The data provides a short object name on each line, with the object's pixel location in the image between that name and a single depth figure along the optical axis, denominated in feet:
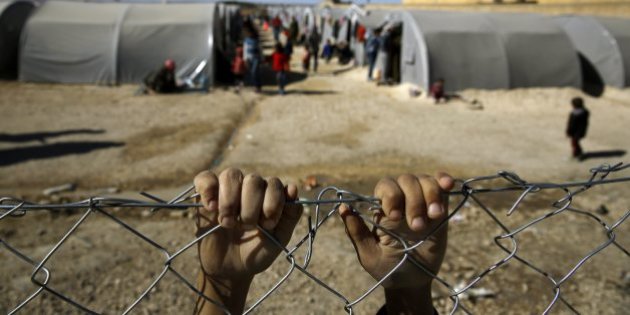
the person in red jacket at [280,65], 44.78
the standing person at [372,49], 53.31
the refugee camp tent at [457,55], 43.75
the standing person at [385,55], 51.40
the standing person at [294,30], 100.16
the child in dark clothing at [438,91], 41.16
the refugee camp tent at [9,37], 48.83
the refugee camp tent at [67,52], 47.44
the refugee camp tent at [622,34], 46.14
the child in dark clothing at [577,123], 27.22
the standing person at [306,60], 61.89
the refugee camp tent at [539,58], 44.86
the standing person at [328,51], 71.61
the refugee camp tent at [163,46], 47.88
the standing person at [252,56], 45.78
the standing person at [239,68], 45.85
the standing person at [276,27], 100.83
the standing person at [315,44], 63.16
